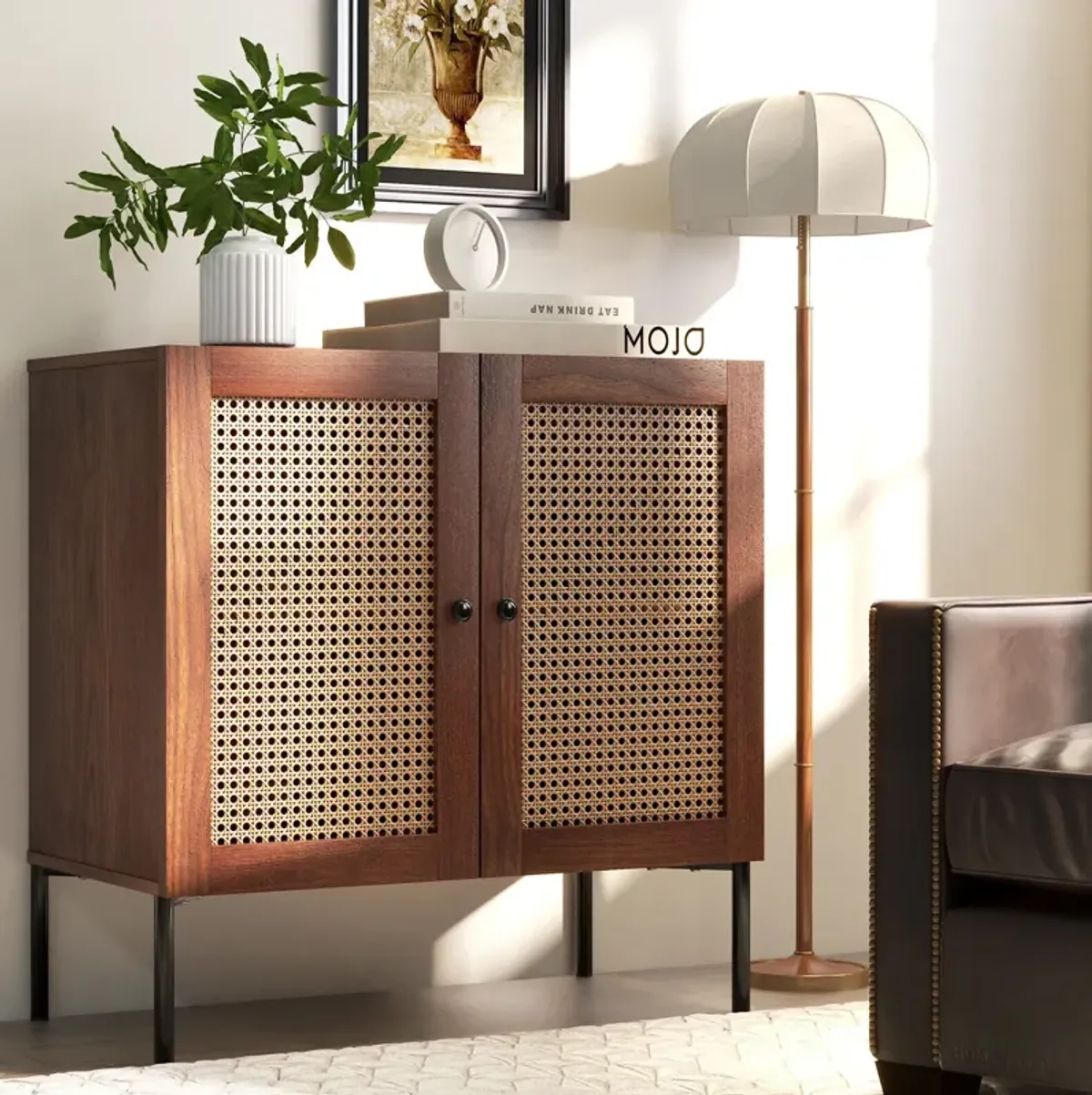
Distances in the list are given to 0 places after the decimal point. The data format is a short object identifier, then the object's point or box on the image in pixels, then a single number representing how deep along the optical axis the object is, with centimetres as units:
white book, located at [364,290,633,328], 436
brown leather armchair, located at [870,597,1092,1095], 348
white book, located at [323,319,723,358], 432
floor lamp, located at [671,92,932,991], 475
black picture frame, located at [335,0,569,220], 496
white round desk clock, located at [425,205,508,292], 448
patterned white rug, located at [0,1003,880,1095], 385
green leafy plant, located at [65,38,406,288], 419
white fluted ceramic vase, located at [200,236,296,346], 420
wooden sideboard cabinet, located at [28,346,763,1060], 406
